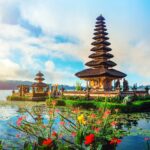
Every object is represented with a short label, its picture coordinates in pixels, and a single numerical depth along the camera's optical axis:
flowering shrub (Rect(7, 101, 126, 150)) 3.77
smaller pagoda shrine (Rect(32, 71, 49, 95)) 28.04
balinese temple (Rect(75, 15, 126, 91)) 22.43
